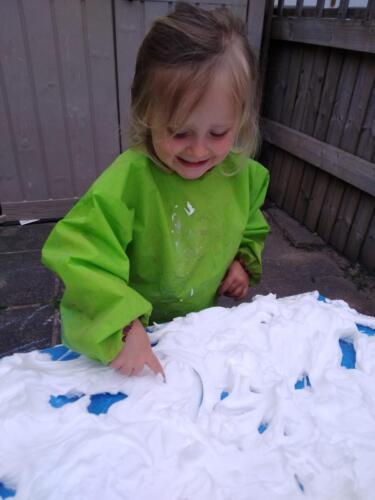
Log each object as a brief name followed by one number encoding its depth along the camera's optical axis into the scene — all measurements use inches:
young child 34.3
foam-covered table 26.7
